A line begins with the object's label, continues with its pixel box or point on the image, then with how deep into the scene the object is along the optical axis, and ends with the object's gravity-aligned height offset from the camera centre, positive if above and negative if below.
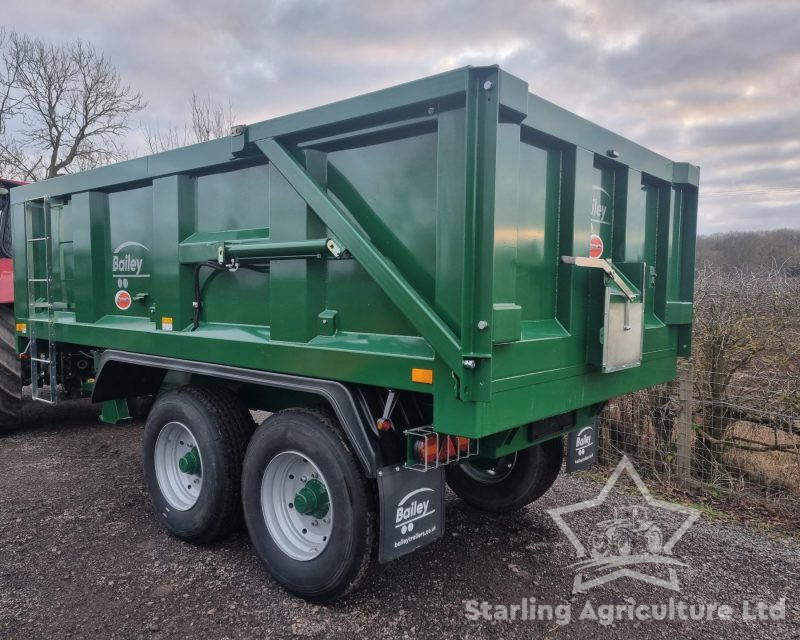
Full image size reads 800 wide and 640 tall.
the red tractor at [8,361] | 5.58 -0.87
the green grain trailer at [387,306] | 2.40 -0.16
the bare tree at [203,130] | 14.69 +3.70
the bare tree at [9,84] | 16.51 +5.44
